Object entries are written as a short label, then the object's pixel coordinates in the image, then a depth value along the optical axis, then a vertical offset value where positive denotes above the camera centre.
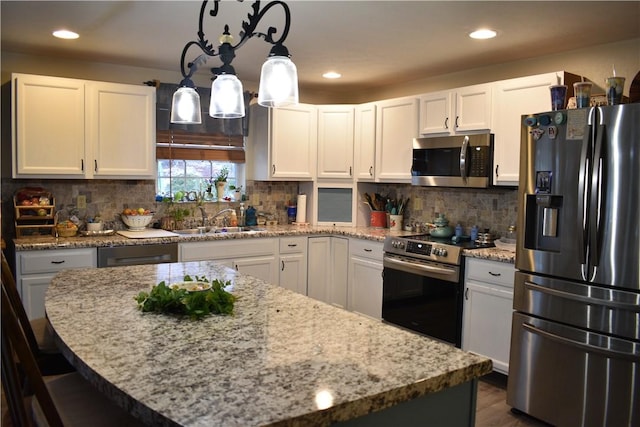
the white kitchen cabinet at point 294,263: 4.62 -0.72
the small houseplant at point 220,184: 4.97 +0.00
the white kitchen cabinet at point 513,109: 3.40 +0.58
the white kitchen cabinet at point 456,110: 3.79 +0.63
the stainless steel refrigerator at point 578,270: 2.51 -0.42
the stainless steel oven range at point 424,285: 3.67 -0.74
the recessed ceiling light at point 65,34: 3.37 +1.00
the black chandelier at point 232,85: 1.81 +0.39
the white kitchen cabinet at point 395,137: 4.41 +0.46
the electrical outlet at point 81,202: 4.25 -0.17
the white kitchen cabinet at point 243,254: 4.13 -0.59
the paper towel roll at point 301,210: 5.16 -0.24
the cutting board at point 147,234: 4.00 -0.42
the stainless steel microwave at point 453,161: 3.76 +0.23
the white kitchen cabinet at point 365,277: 4.38 -0.80
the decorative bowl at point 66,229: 3.94 -0.38
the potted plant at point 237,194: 5.12 -0.09
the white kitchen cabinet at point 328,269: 4.75 -0.78
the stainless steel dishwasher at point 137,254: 3.75 -0.55
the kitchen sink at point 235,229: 4.74 -0.42
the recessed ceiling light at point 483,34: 3.19 +1.00
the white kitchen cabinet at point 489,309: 3.35 -0.82
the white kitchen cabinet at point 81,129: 3.75 +0.41
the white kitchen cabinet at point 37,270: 3.51 -0.63
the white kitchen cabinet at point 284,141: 4.84 +0.44
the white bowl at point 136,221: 4.30 -0.33
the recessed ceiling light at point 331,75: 4.58 +1.03
